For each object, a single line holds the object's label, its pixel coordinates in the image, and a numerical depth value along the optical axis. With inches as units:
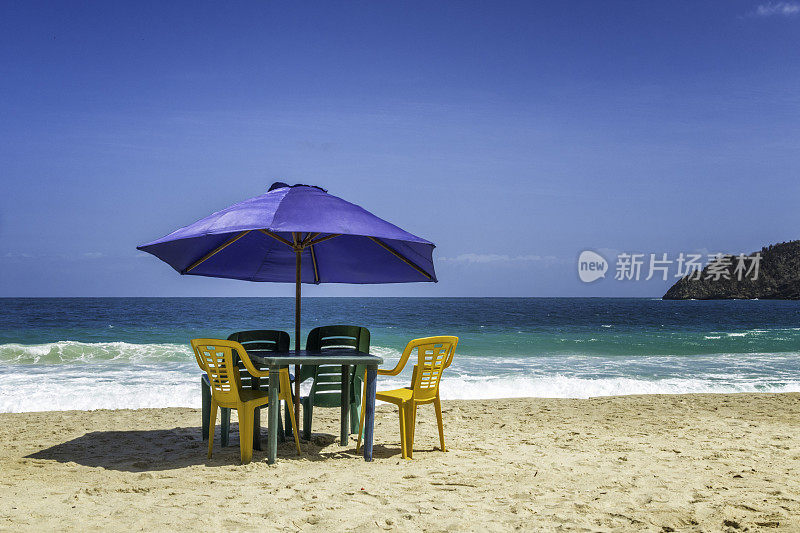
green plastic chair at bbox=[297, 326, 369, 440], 208.8
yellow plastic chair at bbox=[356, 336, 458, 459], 189.6
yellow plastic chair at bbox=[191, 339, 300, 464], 177.6
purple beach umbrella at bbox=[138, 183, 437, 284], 173.8
